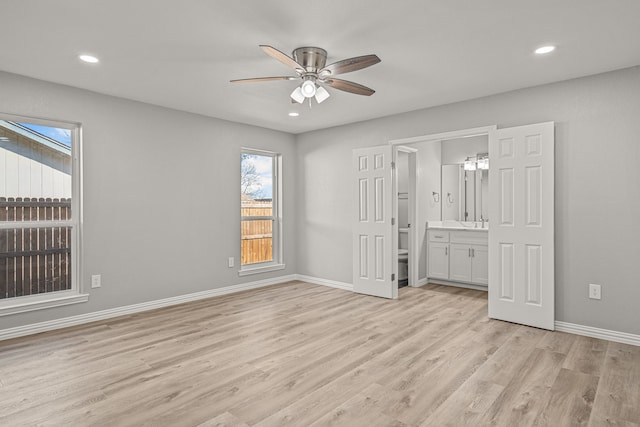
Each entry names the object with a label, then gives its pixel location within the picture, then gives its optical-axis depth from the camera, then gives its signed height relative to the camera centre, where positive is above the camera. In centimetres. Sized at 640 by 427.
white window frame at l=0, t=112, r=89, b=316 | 367 -13
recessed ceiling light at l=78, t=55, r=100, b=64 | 305 +129
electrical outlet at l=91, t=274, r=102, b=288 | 395 -75
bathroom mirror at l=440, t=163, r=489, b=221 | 600 +30
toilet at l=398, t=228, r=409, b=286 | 593 -72
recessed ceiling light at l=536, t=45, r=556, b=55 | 290 +129
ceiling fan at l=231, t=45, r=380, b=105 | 264 +107
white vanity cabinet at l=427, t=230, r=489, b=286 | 540 -68
